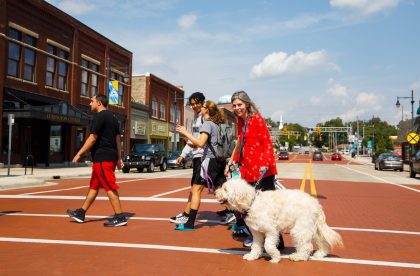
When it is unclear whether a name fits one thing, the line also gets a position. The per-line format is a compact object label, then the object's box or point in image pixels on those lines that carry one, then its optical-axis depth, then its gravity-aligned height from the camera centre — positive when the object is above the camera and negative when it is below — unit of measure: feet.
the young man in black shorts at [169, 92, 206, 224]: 21.61 -0.16
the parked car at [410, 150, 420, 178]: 73.20 -1.93
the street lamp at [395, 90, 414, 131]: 132.16 +16.84
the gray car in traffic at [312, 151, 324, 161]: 213.05 -2.14
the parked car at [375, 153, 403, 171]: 107.24 -2.20
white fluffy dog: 15.49 -2.43
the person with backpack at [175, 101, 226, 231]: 21.29 -0.70
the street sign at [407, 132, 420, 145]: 111.04 +4.32
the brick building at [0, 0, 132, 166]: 78.23 +15.27
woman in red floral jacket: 17.87 +0.19
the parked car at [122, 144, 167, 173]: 82.07 -2.03
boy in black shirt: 22.43 -0.49
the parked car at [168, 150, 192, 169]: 97.76 -2.97
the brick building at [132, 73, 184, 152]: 147.43 +17.49
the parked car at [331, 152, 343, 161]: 219.82 -2.48
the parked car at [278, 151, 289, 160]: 220.02 -2.22
